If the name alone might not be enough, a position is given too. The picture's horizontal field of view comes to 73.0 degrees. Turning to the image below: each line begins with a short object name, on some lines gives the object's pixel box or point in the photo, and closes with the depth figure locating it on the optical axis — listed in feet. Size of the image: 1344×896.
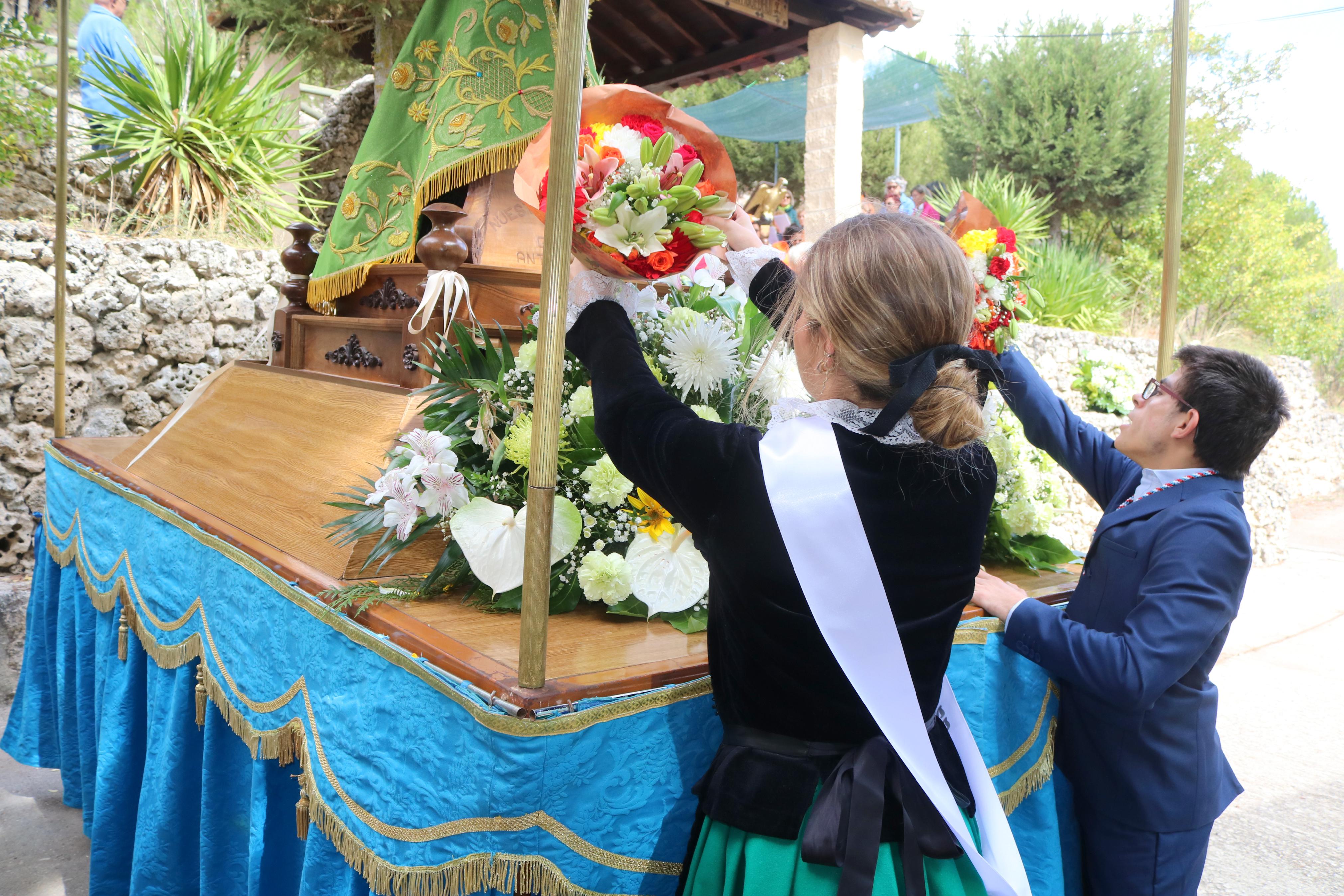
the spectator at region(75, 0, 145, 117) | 18.16
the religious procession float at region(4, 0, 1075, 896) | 4.03
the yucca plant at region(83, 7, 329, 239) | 17.54
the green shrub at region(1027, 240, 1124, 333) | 28.99
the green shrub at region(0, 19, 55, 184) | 14.79
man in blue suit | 4.87
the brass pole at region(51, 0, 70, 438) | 9.53
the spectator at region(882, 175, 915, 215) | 29.30
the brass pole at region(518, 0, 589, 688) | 3.74
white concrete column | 23.00
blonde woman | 3.46
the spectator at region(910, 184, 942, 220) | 29.45
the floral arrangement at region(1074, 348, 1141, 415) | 24.12
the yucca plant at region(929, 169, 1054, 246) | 27.32
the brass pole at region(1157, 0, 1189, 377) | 6.10
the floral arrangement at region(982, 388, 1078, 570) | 6.91
